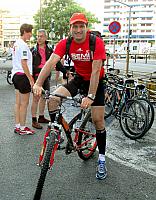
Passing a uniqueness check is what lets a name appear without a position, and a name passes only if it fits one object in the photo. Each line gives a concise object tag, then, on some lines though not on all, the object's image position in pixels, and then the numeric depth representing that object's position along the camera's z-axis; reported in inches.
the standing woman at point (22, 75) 211.0
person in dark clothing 247.4
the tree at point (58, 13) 2101.4
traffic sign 614.9
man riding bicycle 138.3
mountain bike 127.5
